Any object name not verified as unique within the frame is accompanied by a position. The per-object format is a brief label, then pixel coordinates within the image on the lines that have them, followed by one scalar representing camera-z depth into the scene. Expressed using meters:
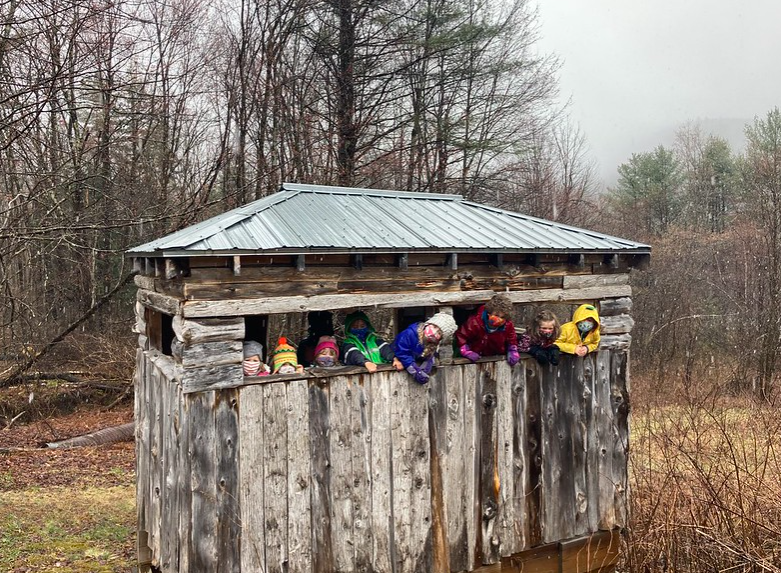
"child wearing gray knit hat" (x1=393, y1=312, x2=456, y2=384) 5.20
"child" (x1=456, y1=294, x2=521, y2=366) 5.54
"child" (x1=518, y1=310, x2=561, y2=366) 5.88
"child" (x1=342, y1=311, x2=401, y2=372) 5.34
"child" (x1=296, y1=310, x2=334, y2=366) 6.46
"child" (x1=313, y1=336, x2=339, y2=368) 5.54
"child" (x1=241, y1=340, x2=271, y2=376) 5.07
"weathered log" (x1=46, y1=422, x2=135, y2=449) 12.09
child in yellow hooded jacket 5.95
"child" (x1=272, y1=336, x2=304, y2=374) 5.14
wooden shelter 4.68
